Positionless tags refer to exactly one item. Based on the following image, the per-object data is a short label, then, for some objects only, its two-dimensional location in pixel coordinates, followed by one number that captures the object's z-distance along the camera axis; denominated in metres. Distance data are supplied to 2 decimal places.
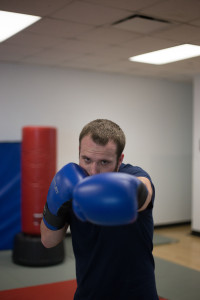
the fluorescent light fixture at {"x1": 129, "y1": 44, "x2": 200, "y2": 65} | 4.26
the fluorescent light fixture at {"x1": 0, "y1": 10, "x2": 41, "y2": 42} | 3.17
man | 1.28
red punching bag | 4.51
